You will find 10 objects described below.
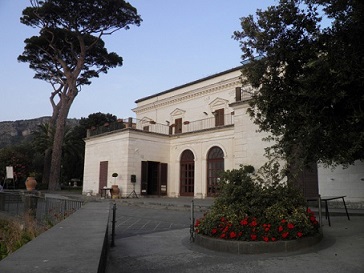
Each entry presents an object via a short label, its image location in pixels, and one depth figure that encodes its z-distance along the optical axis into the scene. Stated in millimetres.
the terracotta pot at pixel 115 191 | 20838
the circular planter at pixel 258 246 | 5145
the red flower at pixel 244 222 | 5408
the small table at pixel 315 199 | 7397
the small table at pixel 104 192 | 20766
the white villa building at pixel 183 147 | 18219
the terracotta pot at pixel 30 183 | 22094
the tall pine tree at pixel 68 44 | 28531
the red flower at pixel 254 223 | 5388
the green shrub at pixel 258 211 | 5387
